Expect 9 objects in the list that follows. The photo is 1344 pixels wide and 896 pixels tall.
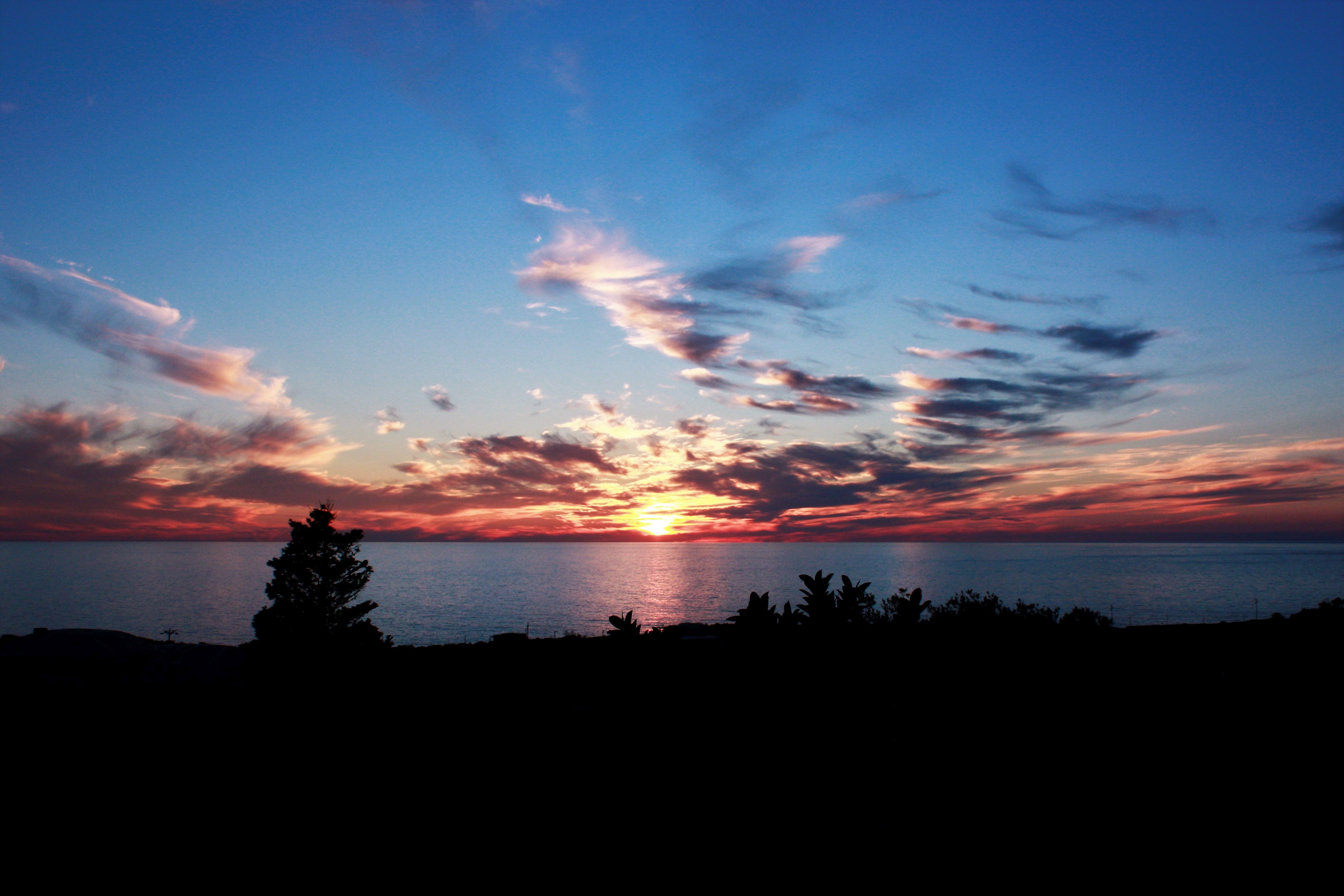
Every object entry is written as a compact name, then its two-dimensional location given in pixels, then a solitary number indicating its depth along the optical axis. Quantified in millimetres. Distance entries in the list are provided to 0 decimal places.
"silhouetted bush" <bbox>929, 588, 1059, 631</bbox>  27156
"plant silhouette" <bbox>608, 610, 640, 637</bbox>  9008
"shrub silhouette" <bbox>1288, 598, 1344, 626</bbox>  32287
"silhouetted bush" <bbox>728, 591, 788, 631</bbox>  8555
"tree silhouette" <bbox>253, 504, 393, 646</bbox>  37750
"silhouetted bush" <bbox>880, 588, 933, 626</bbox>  8453
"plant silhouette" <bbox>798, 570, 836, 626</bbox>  8500
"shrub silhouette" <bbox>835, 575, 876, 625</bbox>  8594
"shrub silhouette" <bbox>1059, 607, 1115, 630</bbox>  30422
